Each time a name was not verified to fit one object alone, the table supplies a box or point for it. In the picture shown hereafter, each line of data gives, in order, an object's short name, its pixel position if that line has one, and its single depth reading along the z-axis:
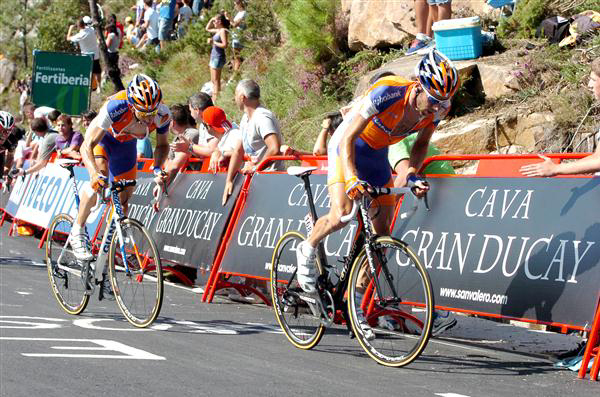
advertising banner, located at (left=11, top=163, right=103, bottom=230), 16.45
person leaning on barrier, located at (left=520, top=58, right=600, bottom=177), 7.23
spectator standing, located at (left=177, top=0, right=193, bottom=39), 30.38
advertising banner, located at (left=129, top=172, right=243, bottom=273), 11.66
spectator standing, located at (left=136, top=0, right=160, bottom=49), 32.41
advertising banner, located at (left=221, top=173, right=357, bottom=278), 9.93
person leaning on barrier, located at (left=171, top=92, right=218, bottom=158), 12.95
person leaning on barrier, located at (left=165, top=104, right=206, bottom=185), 13.33
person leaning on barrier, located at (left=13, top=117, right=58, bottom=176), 18.25
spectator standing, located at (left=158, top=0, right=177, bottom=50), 30.36
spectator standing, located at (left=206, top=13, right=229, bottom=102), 22.45
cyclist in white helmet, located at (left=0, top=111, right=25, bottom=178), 14.19
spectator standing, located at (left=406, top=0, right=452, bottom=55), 15.32
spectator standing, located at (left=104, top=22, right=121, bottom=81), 28.67
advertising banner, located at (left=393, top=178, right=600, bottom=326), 7.36
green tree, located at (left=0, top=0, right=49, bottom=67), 51.66
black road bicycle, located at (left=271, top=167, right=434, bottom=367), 7.28
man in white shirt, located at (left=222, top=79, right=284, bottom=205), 11.47
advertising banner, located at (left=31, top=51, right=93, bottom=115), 23.42
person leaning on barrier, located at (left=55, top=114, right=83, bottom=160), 17.62
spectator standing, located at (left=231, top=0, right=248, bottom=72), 24.14
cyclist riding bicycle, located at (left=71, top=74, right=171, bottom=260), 9.47
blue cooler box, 14.77
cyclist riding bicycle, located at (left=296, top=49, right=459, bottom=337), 7.27
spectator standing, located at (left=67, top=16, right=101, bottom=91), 27.59
